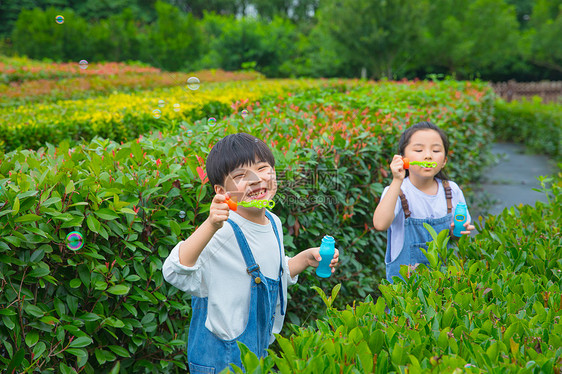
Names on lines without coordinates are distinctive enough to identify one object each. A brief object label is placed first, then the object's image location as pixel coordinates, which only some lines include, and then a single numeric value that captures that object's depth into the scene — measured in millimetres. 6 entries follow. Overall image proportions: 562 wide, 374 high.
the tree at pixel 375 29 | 20672
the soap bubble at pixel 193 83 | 3845
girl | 3090
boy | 2092
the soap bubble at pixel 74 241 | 2275
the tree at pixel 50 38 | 22656
